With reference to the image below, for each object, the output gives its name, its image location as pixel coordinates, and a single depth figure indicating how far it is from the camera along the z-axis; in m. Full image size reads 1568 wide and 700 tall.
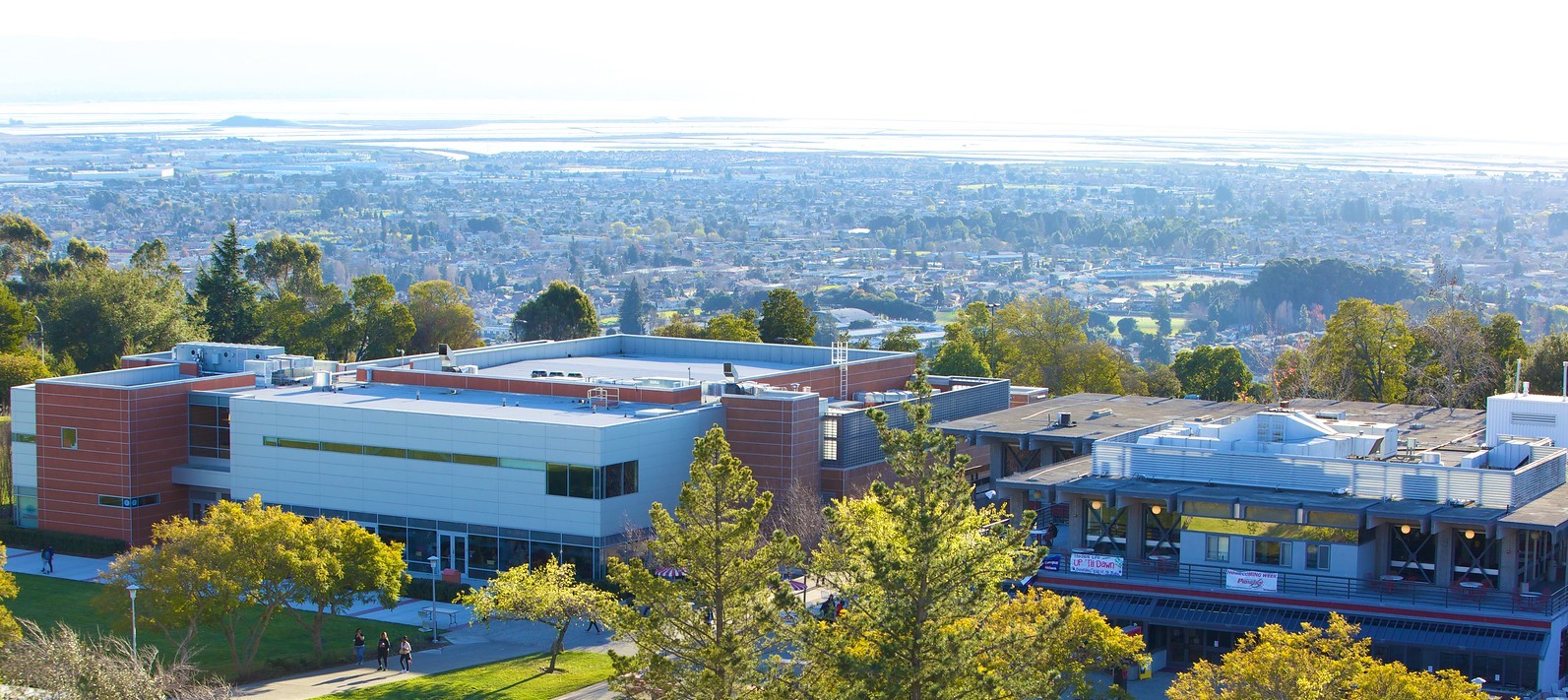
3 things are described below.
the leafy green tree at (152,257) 126.31
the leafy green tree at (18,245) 132.88
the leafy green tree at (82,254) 126.88
